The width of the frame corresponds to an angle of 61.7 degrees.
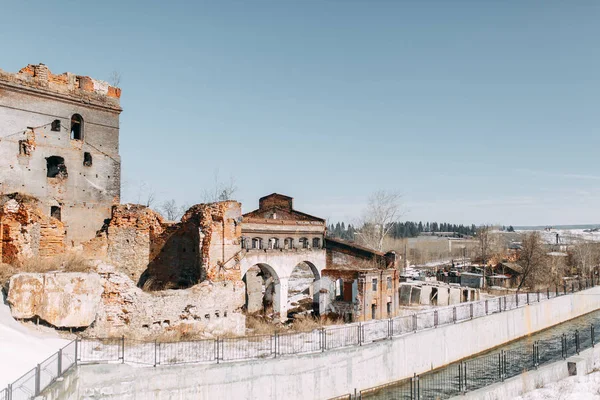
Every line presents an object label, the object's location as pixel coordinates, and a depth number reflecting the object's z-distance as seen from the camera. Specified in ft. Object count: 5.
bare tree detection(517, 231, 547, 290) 173.88
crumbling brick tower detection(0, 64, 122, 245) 74.59
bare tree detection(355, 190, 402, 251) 185.49
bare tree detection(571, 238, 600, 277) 208.54
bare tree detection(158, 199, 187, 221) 211.16
